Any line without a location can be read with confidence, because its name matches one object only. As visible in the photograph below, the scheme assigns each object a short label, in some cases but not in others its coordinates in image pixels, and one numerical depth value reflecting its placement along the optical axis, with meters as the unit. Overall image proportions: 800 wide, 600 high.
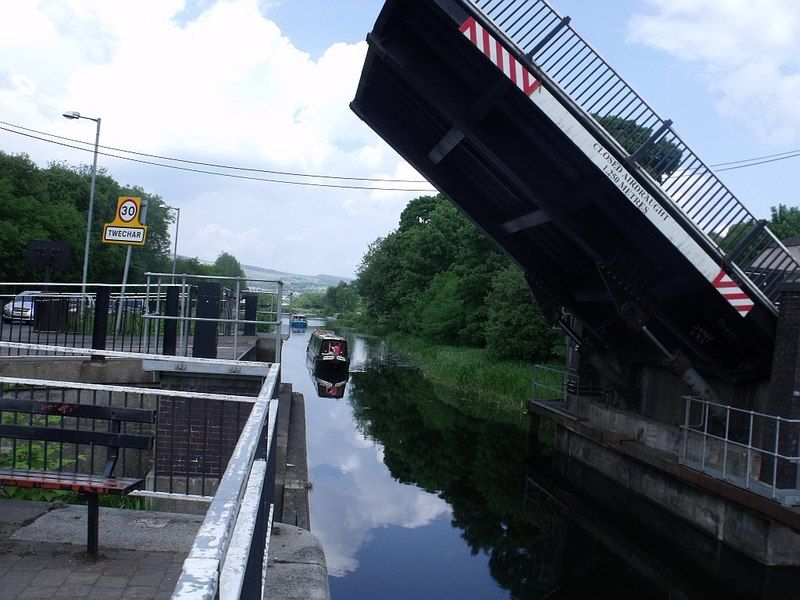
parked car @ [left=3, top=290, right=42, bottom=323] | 18.70
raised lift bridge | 7.69
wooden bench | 4.10
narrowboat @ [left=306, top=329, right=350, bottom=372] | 30.61
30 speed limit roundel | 11.99
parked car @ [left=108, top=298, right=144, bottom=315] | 12.51
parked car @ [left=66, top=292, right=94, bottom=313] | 11.18
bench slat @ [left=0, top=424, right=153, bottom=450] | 4.36
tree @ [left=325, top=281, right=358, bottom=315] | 114.31
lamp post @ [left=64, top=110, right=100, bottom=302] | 17.28
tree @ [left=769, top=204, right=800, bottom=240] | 39.31
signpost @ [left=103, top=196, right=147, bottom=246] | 11.90
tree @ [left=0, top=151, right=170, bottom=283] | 35.28
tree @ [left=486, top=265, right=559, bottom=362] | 25.75
